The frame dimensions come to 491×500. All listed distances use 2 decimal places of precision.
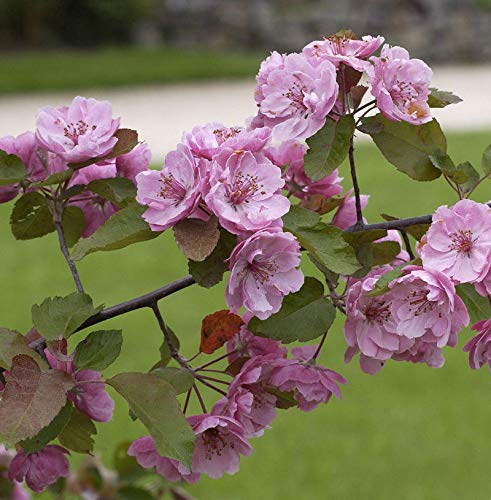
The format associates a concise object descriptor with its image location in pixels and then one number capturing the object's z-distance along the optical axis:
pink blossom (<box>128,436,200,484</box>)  1.23
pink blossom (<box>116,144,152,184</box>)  1.29
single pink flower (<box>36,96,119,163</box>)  1.24
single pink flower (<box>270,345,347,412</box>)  1.23
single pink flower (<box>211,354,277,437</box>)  1.21
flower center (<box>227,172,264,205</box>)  1.15
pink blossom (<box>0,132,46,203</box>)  1.28
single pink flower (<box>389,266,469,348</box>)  1.15
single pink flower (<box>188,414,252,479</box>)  1.20
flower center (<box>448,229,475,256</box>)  1.15
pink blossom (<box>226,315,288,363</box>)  1.25
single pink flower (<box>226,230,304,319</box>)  1.15
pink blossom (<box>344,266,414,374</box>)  1.19
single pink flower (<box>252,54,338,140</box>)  1.20
